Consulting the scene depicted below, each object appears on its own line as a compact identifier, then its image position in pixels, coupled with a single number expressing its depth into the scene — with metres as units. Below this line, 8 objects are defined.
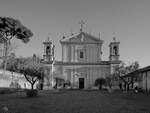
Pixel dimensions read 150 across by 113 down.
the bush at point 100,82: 33.78
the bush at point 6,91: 18.69
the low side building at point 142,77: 20.77
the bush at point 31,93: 14.73
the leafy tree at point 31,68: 20.14
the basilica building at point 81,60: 36.25
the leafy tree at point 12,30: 27.98
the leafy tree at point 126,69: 23.95
